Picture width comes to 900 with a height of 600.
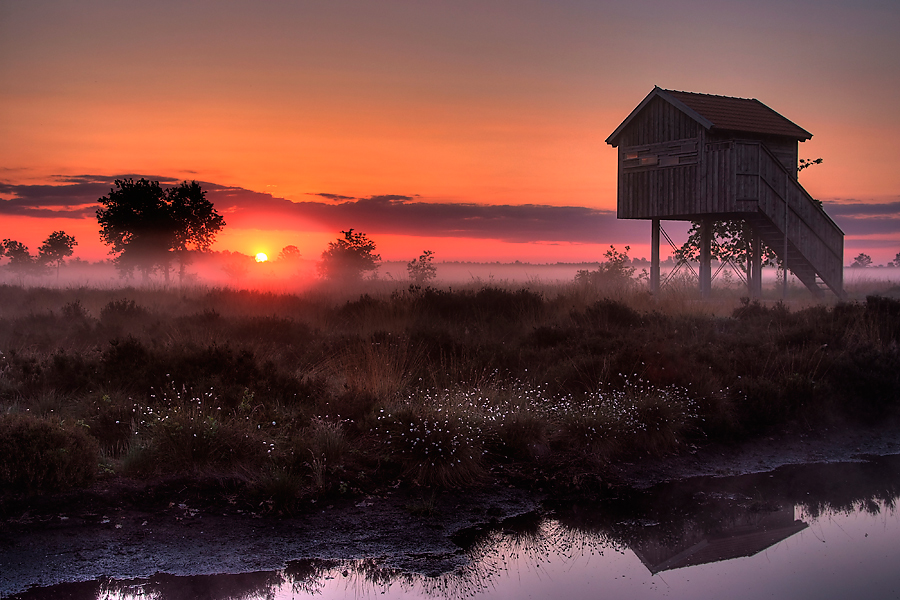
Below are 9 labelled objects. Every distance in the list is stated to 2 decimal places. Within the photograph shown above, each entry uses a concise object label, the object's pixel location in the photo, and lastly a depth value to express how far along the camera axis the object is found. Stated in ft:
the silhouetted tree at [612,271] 111.04
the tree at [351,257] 139.54
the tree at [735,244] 94.27
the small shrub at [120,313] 55.06
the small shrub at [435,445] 26.09
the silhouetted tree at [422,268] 140.97
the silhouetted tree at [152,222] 123.85
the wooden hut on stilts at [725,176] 72.54
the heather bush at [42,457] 23.45
